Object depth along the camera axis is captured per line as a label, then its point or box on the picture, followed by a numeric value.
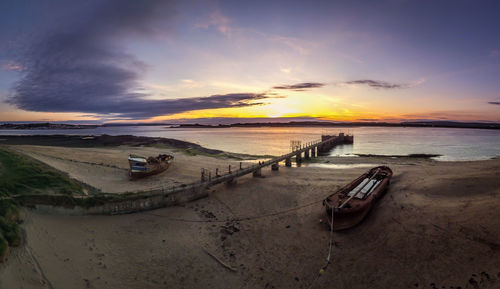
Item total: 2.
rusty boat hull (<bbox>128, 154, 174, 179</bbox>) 23.35
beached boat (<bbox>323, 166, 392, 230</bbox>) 12.14
